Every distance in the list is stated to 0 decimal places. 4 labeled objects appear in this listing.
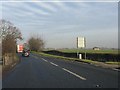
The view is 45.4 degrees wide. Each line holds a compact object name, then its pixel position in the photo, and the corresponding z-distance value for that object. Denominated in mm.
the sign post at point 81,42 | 28552
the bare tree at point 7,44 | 16406
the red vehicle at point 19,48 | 36976
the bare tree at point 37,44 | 68407
